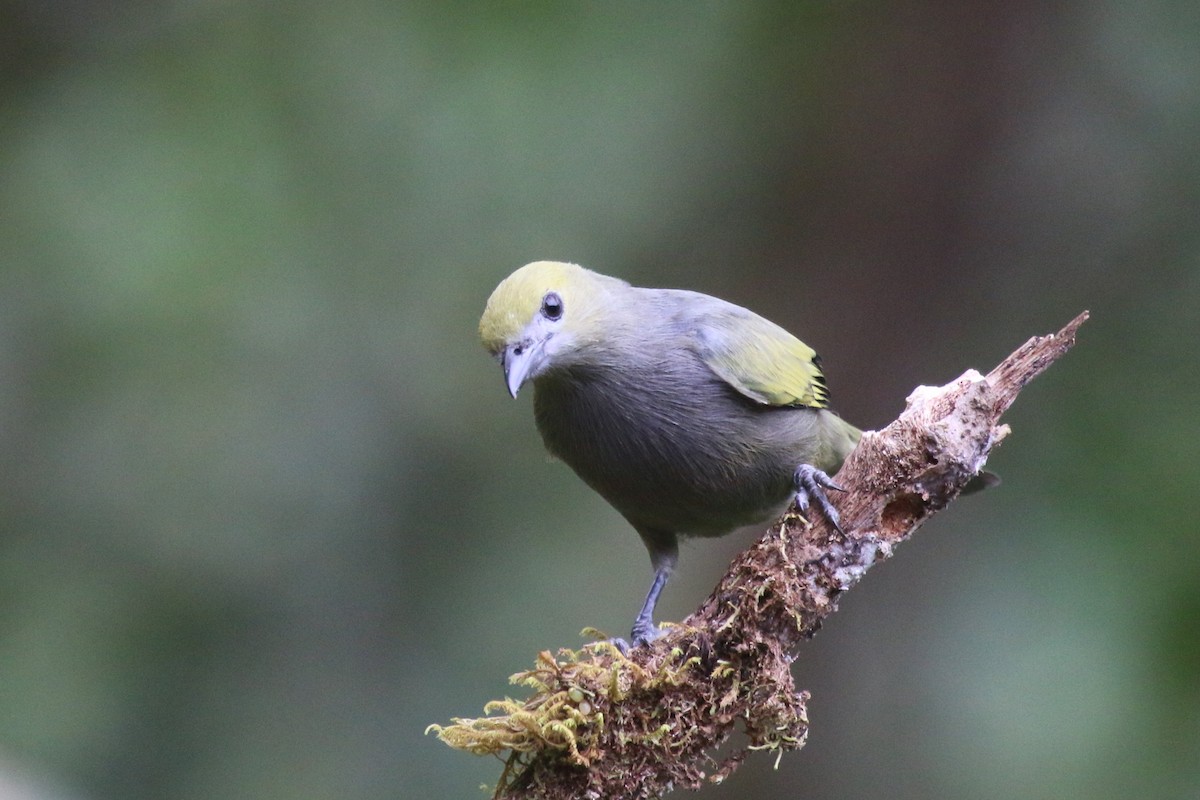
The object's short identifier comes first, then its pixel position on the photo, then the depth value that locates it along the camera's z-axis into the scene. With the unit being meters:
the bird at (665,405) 8.98
